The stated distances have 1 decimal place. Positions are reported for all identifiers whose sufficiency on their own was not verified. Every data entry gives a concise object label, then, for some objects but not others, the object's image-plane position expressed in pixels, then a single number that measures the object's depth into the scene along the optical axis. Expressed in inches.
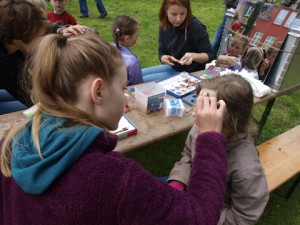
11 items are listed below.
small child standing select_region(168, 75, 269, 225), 52.7
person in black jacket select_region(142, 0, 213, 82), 109.6
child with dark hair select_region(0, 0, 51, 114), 72.9
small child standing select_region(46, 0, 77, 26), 162.7
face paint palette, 83.8
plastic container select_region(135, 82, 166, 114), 71.1
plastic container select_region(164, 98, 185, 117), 72.0
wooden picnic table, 62.2
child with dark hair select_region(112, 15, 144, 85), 98.8
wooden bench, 76.1
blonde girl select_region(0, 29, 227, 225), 27.6
